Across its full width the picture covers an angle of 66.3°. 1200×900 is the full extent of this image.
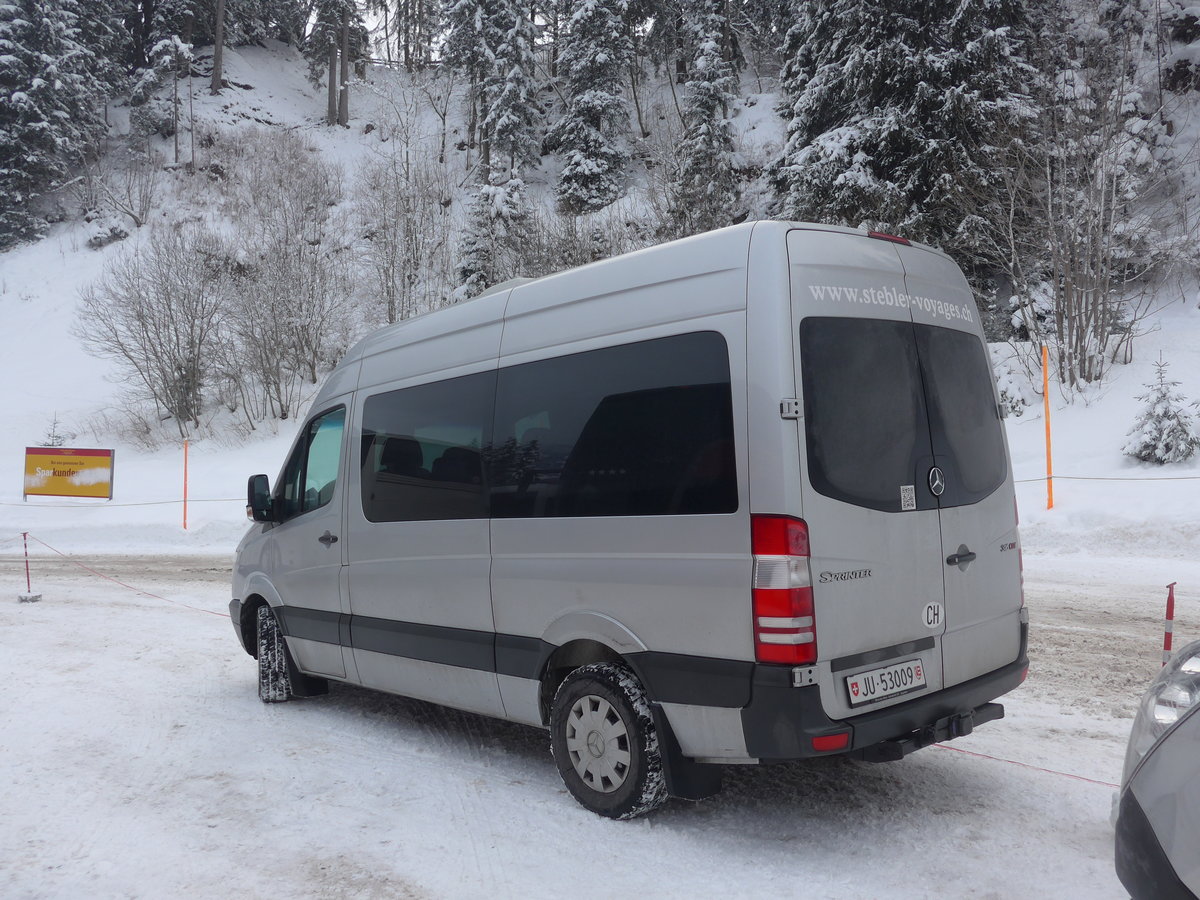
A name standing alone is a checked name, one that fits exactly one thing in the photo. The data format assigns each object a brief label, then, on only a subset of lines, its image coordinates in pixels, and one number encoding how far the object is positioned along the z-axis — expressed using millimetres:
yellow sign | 20391
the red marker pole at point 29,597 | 11029
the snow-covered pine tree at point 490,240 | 29359
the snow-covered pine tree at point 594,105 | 37812
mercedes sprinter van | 3543
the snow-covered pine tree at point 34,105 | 42156
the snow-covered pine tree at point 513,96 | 40719
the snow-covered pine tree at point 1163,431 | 13914
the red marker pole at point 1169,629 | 4984
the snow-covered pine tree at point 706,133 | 25688
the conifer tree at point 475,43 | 42406
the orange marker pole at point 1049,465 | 13200
